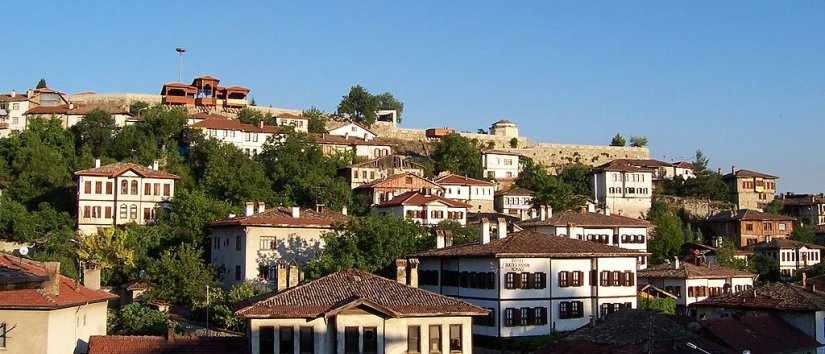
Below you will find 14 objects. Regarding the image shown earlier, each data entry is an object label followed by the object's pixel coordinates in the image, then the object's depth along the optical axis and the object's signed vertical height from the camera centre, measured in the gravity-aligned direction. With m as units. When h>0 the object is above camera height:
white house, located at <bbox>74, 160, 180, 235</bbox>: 73.00 +2.04
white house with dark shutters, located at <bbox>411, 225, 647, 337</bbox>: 47.22 -2.58
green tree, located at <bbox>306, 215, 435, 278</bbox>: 51.47 -1.05
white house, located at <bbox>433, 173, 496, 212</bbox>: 88.39 +3.04
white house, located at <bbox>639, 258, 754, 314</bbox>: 64.06 -3.48
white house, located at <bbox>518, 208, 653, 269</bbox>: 68.94 -0.18
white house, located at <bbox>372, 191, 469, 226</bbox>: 75.56 +1.27
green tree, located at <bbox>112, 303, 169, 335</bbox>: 46.47 -4.38
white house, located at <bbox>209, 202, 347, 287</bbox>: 57.19 -0.86
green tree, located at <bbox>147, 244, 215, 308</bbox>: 53.28 -2.83
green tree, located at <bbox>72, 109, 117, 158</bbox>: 87.75 +8.15
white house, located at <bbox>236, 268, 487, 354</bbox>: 32.19 -3.07
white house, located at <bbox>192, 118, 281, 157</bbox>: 91.12 +8.31
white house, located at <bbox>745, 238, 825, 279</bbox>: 86.38 -2.44
